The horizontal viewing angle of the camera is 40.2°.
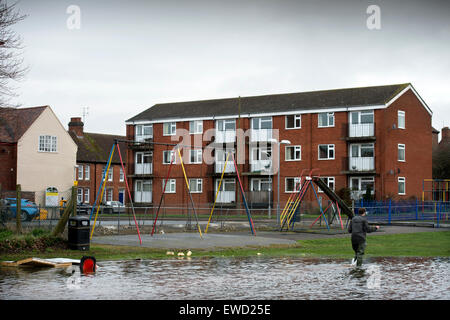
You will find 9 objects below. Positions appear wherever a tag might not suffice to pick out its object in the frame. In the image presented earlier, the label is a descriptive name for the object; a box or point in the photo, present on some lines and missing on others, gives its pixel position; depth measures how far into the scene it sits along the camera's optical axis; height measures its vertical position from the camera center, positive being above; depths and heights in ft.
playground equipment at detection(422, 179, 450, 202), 183.78 +0.48
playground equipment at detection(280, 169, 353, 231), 104.94 -2.42
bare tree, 74.13 +18.10
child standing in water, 54.54 -3.77
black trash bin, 65.03 -4.55
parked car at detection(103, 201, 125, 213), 200.23 -6.18
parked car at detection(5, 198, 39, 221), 125.80 -4.17
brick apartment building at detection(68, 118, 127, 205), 232.12 +9.43
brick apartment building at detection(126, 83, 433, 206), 175.22 +14.74
